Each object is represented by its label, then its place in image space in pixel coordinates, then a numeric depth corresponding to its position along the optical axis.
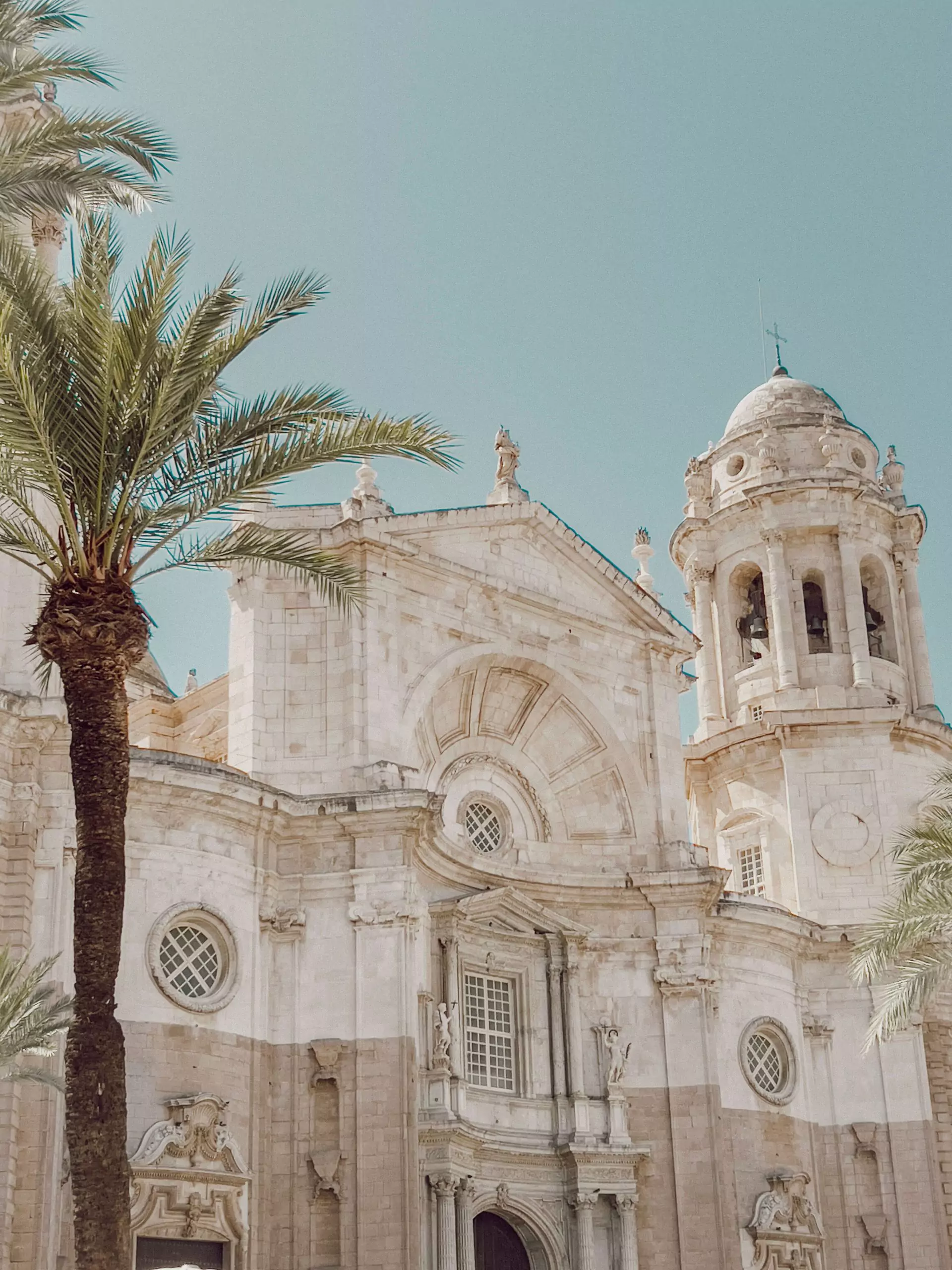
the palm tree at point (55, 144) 22.16
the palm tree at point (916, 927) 27.09
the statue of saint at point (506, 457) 38.53
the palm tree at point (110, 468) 17.89
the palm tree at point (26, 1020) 22.88
